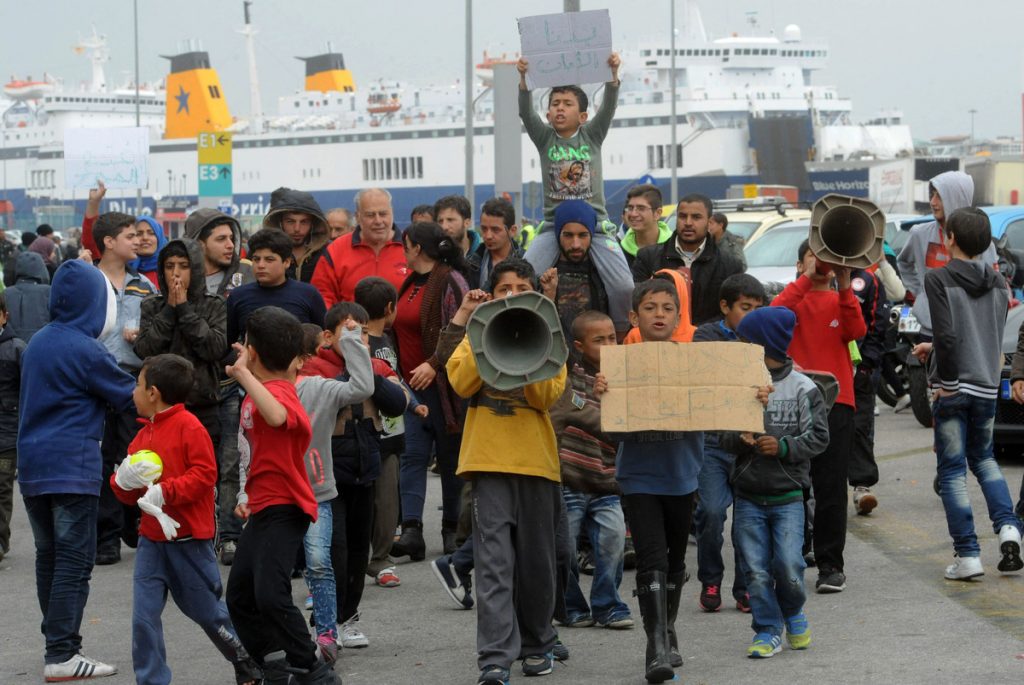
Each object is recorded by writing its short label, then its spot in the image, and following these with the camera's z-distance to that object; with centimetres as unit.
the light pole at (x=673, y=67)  4392
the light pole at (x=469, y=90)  2572
